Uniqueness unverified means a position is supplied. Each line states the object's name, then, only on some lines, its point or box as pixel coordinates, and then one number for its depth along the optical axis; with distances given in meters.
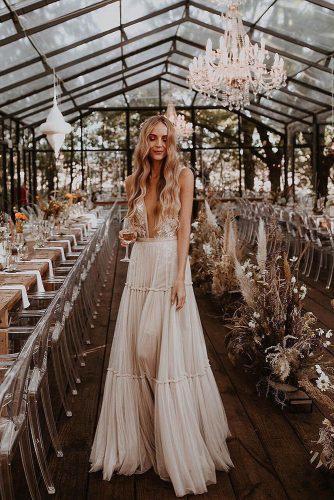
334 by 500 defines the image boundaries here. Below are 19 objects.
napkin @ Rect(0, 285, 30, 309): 4.04
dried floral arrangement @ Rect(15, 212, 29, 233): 6.06
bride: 2.77
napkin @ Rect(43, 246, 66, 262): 6.49
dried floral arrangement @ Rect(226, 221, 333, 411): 3.64
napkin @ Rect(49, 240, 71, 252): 7.34
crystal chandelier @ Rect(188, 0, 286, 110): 8.70
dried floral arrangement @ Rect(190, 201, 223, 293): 6.73
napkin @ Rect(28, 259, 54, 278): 5.54
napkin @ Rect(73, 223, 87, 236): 9.43
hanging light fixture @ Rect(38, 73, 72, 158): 7.63
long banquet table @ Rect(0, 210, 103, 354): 3.67
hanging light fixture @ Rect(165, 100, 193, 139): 15.89
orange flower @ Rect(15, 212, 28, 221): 6.36
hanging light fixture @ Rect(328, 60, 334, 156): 12.98
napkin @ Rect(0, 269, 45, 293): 4.73
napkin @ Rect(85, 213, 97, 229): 10.98
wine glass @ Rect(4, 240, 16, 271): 4.94
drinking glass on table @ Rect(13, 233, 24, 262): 5.33
